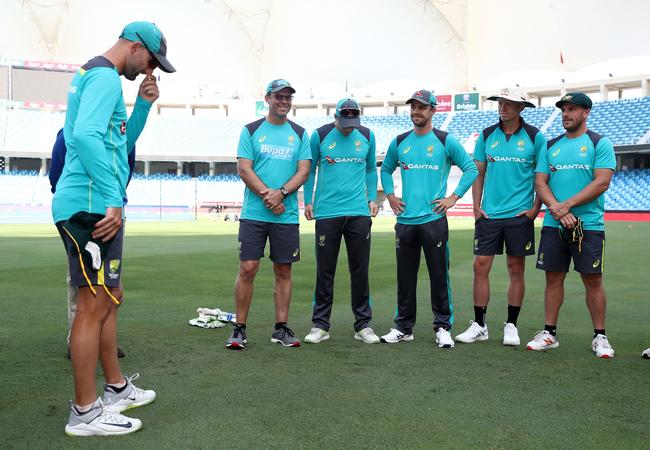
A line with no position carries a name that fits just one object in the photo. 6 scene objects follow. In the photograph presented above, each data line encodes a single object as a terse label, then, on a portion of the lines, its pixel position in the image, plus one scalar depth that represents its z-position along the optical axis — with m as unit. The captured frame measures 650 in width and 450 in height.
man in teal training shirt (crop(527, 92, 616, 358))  5.37
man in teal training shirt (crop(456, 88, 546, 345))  5.82
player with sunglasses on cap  5.95
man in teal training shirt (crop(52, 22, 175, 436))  3.35
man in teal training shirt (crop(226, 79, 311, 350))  5.54
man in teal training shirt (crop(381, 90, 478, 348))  5.87
